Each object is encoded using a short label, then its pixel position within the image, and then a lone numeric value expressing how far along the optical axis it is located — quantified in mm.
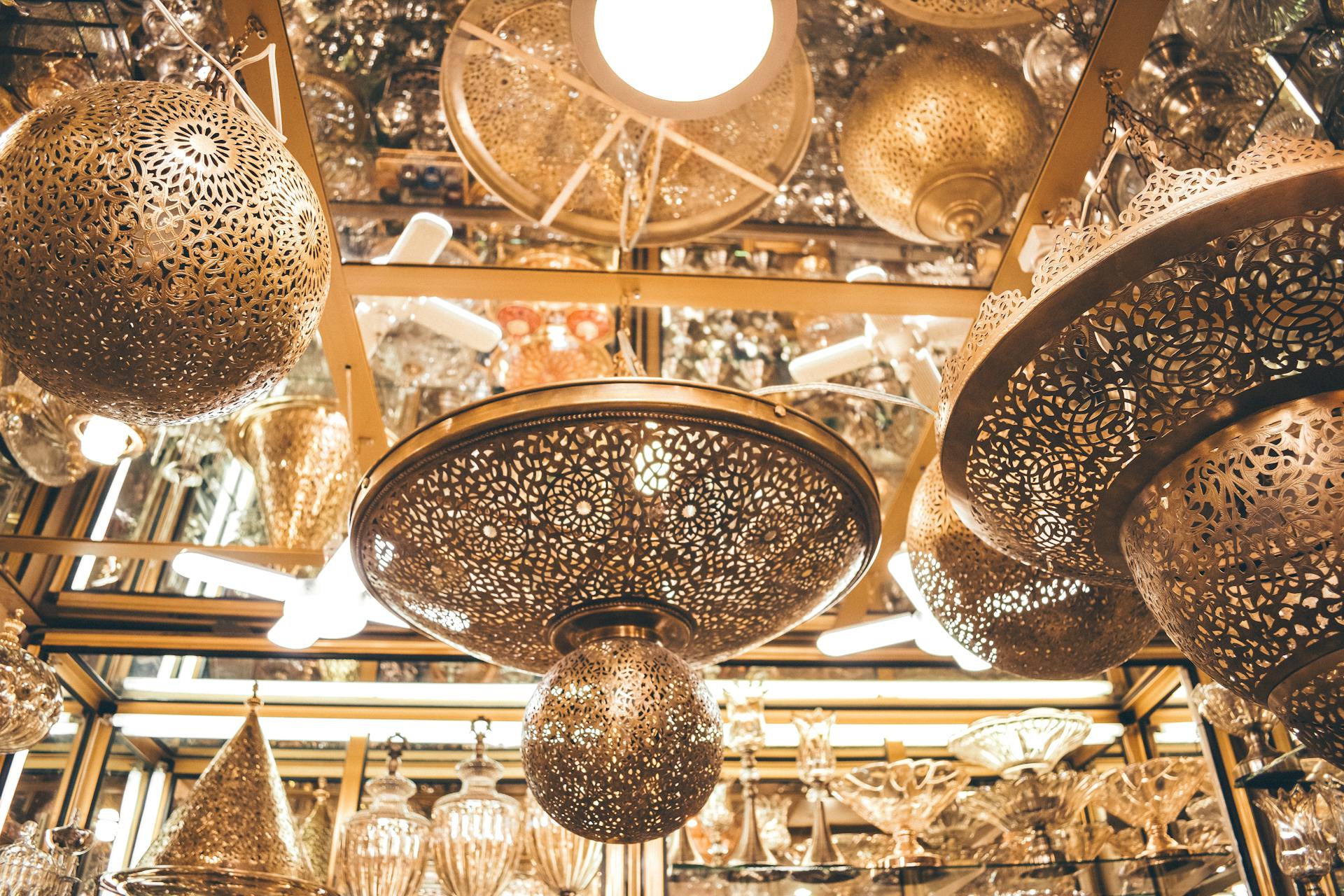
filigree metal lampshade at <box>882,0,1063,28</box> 1472
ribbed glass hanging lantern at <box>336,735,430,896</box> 2322
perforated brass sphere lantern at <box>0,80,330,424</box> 748
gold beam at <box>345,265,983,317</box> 1551
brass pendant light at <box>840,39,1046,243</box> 1431
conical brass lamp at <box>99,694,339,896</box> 1715
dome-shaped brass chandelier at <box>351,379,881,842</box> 907
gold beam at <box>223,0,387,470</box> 1175
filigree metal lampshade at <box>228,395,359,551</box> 2254
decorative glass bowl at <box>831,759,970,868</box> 2576
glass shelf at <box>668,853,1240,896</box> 2366
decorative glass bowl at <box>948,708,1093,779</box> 2570
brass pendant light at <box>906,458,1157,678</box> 1103
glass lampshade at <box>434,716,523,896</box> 2322
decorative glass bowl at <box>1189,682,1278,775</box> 2338
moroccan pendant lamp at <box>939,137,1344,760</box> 643
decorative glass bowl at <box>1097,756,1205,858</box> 2568
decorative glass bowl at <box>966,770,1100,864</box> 2510
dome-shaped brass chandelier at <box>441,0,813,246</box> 1392
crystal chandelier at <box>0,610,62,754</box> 1961
